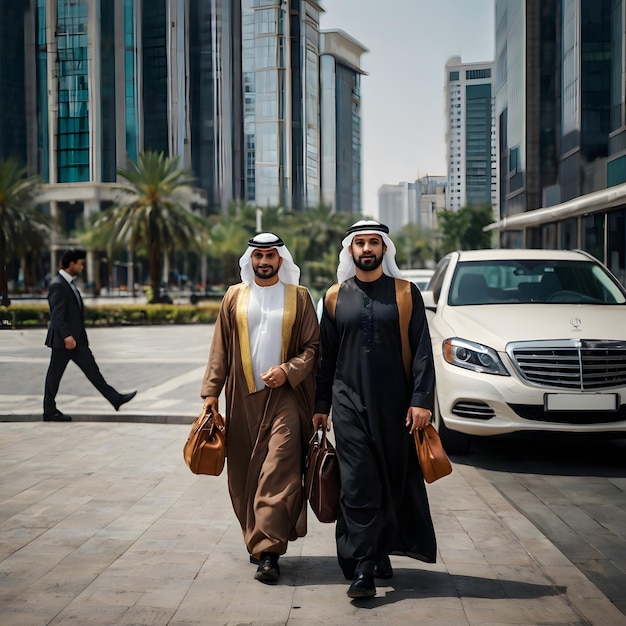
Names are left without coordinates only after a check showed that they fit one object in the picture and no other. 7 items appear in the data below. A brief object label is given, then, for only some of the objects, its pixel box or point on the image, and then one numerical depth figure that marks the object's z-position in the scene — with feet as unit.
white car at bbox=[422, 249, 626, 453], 22.33
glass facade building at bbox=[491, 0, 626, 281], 50.21
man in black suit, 30.86
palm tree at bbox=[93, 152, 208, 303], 108.17
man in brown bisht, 13.87
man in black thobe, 13.19
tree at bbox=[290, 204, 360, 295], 106.83
